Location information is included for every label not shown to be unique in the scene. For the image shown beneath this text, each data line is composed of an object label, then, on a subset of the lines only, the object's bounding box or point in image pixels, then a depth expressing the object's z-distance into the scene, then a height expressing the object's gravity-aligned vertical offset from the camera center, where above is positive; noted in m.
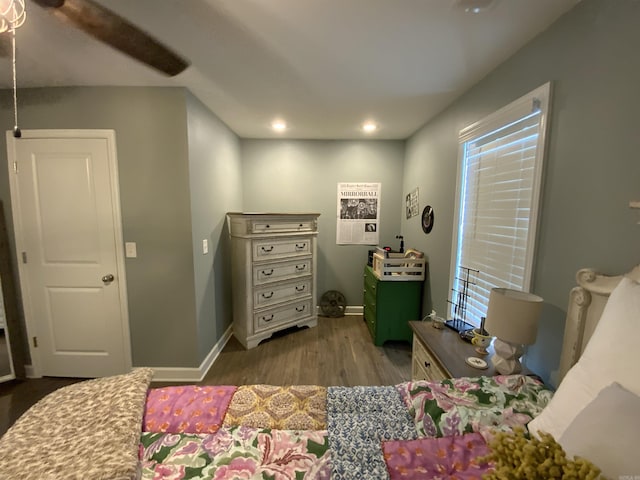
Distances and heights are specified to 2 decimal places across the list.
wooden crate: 2.76 -0.61
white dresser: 2.72 -0.68
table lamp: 1.18 -0.52
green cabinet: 2.78 -1.03
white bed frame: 0.97 -0.38
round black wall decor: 2.64 -0.06
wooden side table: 1.38 -0.83
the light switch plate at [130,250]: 2.10 -0.33
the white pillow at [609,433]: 0.55 -0.51
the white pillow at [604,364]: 0.71 -0.43
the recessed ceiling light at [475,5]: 1.11 +0.92
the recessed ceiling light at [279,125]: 2.79 +0.97
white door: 2.02 -0.34
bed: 0.70 -0.75
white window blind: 1.38 +0.09
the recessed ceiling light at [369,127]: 2.83 +0.98
